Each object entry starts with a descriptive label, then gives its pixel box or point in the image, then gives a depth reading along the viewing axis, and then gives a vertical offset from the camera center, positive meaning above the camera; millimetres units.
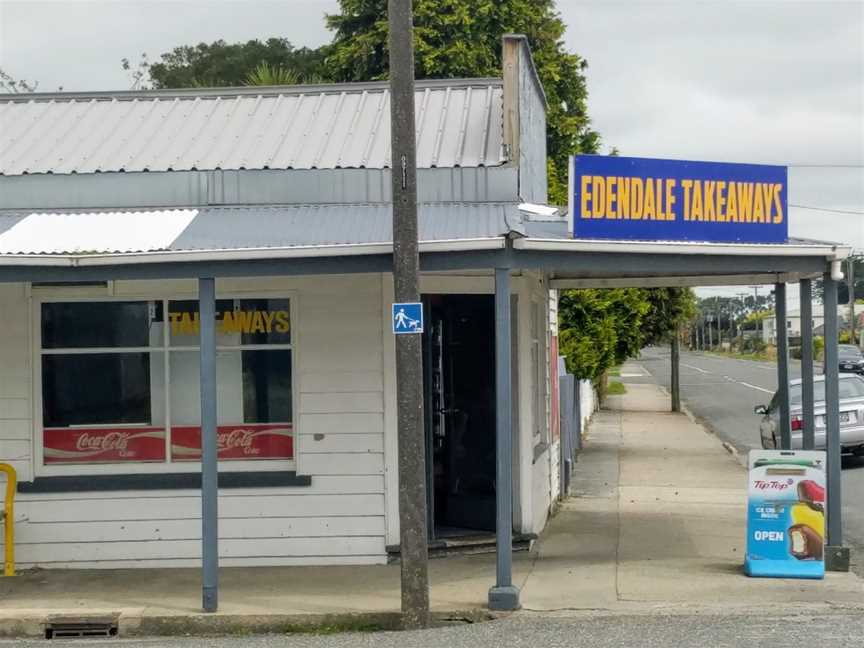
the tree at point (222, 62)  45656 +10366
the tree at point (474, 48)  29516 +6879
